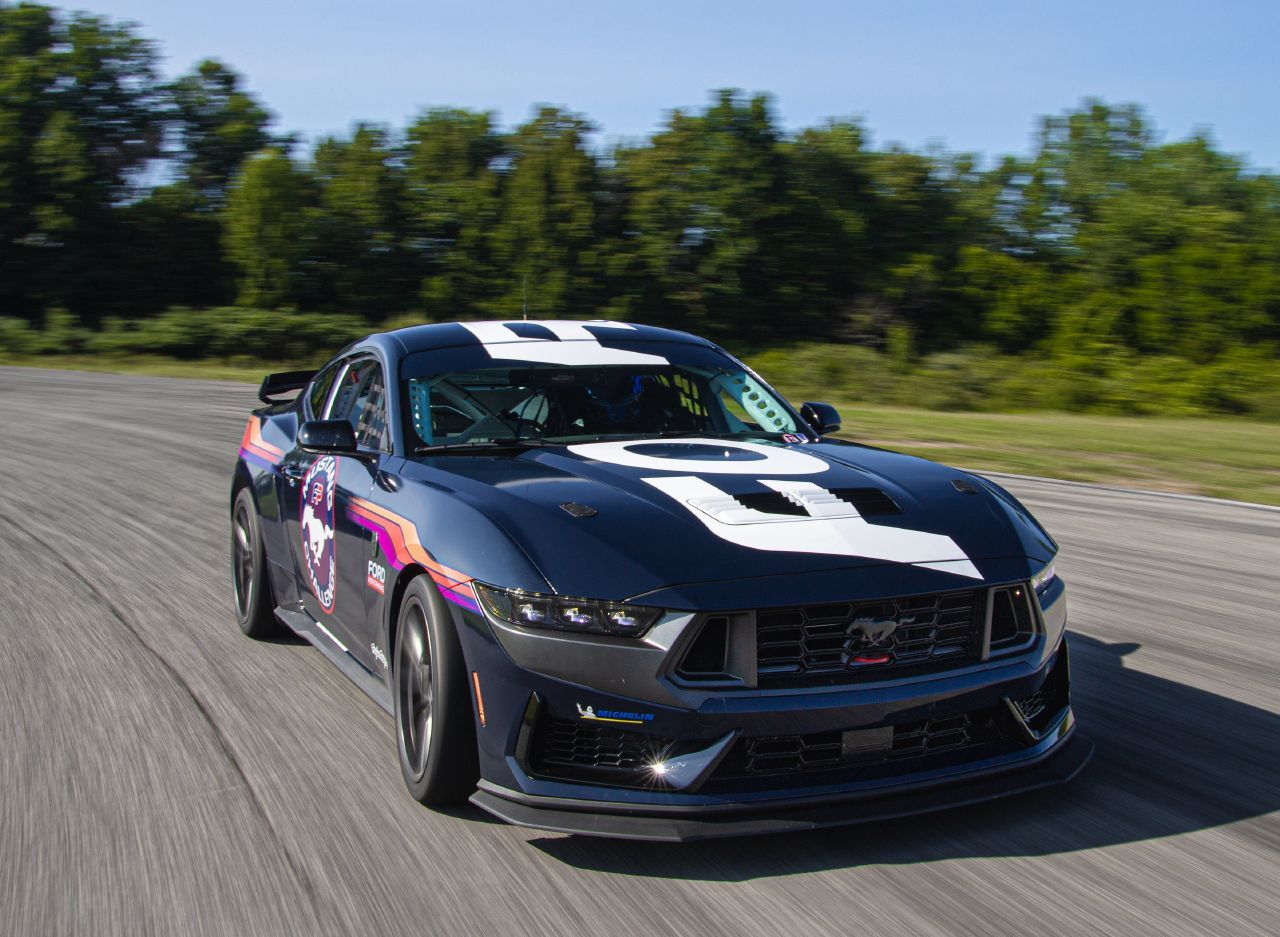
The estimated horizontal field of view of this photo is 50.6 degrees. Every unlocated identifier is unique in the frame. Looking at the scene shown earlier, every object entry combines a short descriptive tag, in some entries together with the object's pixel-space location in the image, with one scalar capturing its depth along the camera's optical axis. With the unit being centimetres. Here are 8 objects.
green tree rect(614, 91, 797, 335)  4978
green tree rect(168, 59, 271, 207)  5784
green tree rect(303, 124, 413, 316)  5028
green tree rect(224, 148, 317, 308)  4931
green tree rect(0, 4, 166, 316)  4997
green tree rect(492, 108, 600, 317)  4875
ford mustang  337
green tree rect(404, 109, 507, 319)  5041
